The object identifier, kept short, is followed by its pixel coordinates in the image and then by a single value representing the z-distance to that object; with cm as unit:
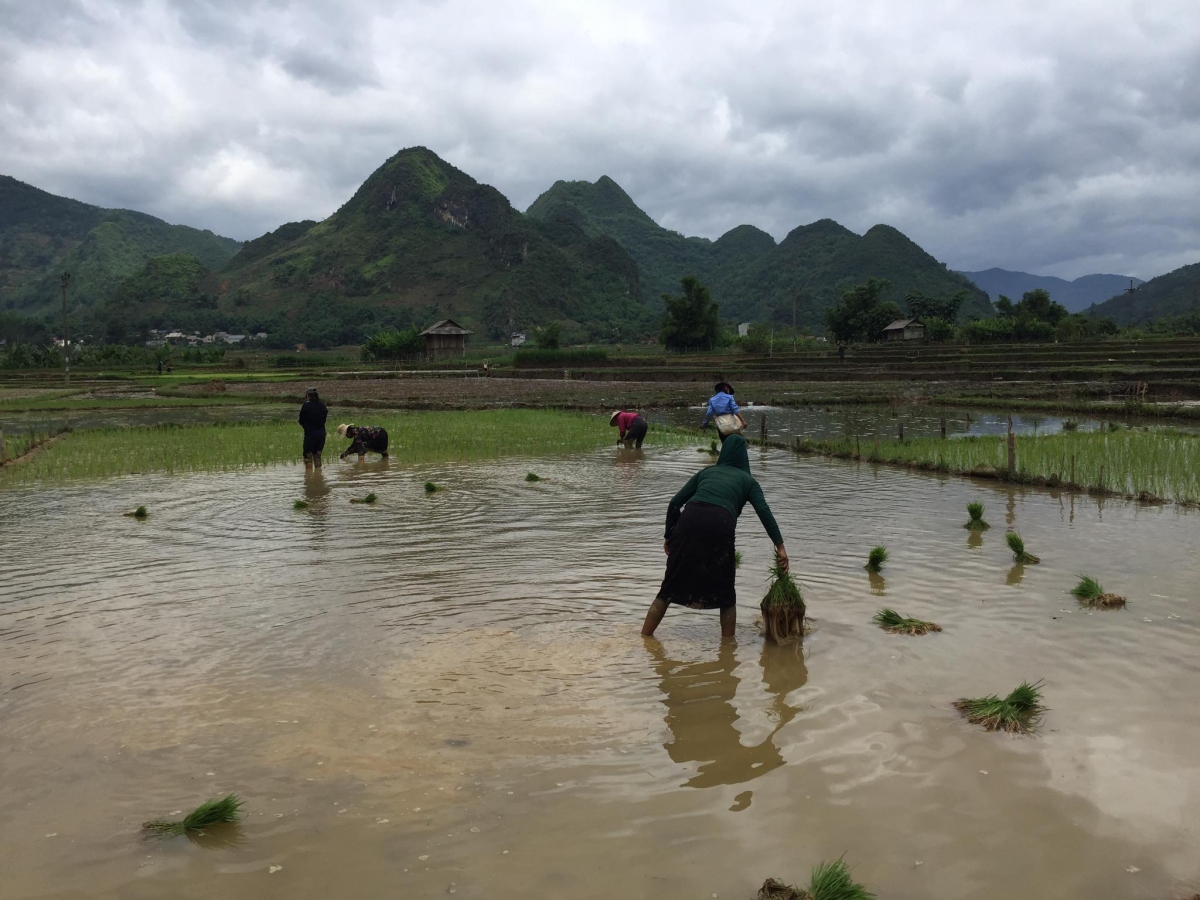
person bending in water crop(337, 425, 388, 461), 1634
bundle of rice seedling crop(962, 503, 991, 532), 992
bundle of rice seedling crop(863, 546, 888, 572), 802
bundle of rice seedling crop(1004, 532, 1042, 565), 827
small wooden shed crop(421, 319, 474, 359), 6894
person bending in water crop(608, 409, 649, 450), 1816
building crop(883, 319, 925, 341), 6525
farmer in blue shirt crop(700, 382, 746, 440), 1140
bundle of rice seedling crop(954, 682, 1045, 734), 457
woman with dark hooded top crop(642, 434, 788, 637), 565
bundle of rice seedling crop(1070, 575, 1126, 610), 673
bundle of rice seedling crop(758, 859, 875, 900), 311
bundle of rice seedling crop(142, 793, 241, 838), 364
